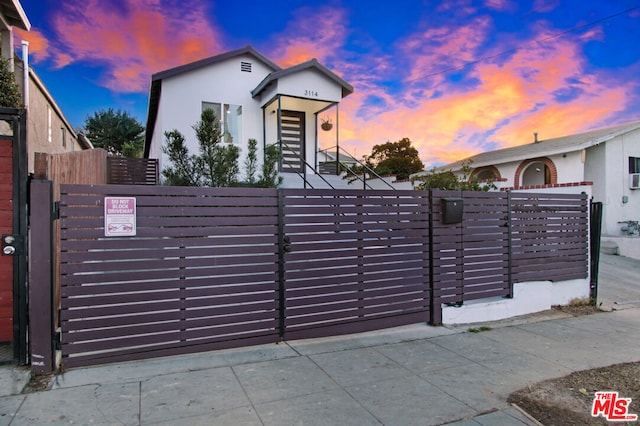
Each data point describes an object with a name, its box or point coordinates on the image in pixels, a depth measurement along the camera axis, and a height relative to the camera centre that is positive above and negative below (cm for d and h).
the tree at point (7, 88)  721 +242
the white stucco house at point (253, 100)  1157 +359
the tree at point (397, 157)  3192 +481
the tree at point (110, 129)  3148 +693
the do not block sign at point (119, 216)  350 -3
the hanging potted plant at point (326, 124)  1360 +312
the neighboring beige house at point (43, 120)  1166 +349
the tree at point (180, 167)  761 +91
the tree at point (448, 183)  1098 +82
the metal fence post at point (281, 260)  418 -53
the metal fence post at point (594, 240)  661 -50
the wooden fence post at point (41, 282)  329 -60
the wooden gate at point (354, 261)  428 -59
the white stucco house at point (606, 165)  1384 +174
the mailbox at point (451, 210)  504 +2
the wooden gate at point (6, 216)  334 -3
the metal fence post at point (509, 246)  565 -51
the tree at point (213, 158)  757 +108
